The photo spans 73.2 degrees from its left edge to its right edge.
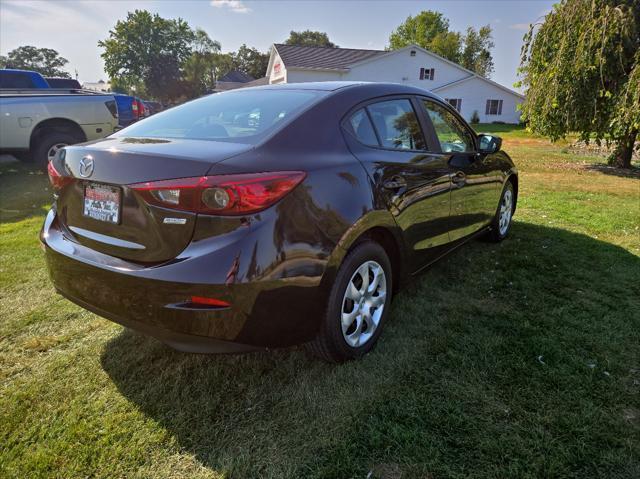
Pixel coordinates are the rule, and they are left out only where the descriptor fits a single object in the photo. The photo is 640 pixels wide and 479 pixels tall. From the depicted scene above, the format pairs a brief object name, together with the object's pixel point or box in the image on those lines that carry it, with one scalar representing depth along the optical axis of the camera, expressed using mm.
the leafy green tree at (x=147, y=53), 60719
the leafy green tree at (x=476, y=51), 64188
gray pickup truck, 7883
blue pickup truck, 10945
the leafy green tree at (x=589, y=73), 9281
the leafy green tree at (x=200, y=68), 65188
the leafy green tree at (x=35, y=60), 82812
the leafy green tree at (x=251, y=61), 67956
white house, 30969
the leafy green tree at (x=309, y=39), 74500
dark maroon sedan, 1862
